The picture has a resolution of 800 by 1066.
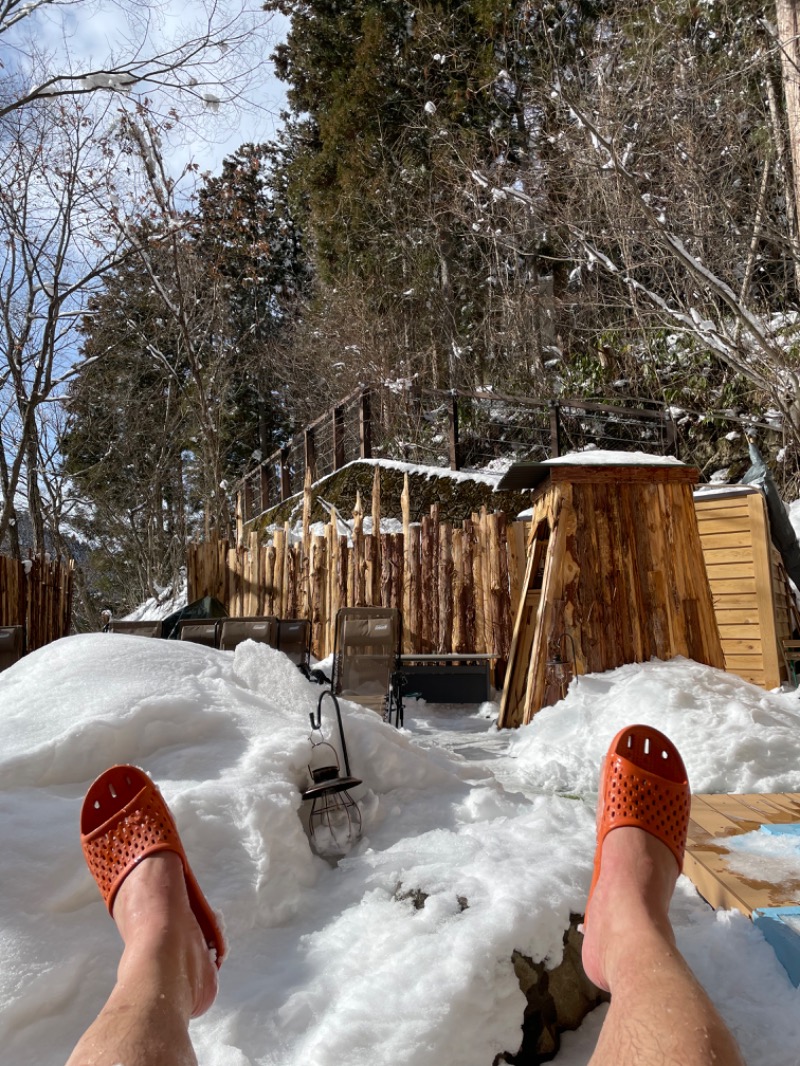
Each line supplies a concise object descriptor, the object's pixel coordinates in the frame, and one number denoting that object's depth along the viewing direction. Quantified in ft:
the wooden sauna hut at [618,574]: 17.48
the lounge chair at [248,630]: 23.68
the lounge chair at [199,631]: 24.99
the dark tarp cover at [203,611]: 33.73
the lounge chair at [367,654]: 21.04
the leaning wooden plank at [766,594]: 21.91
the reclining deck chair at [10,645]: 22.81
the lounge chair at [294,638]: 24.17
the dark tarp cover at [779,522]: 24.26
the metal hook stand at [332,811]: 8.26
